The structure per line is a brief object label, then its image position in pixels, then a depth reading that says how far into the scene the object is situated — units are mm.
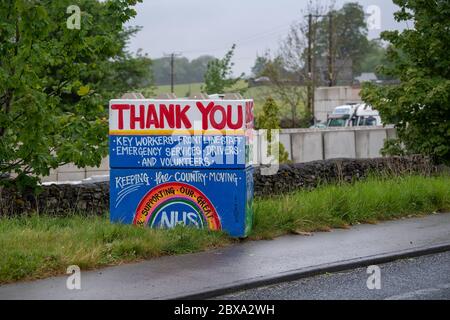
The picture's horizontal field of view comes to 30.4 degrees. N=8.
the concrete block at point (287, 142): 30641
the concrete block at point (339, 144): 31281
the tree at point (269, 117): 31469
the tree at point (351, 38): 76938
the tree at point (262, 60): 59350
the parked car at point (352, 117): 43500
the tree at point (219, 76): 44344
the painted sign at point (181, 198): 10383
